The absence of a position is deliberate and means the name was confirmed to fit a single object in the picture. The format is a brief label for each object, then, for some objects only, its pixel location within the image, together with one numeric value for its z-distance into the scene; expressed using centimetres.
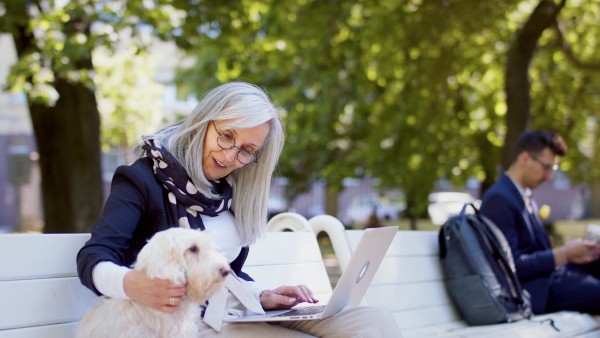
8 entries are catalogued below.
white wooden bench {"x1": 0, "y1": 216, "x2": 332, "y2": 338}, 245
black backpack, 411
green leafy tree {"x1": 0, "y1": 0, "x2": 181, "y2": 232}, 796
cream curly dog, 200
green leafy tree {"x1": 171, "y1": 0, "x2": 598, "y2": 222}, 1062
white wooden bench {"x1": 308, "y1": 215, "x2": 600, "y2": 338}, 388
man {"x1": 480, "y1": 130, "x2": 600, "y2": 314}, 455
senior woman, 238
